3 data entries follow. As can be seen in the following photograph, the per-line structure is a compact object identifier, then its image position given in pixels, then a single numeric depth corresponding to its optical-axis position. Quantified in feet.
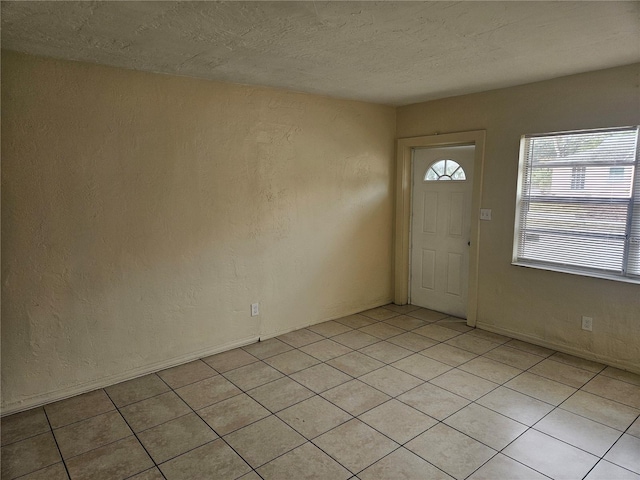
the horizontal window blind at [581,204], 10.32
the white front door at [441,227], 14.28
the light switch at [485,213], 13.08
